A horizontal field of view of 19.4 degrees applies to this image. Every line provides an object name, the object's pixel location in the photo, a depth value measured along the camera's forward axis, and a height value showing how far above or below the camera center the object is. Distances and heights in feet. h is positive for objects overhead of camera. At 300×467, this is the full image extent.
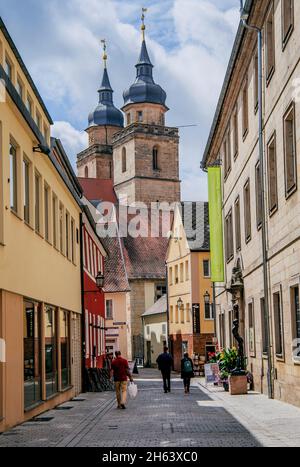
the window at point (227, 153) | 111.04 +23.92
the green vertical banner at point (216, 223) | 116.88 +15.73
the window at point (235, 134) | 100.12 +23.66
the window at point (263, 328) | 80.24 +1.00
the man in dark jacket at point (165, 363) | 96.43 -2.35
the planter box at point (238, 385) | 84.28 -4.36
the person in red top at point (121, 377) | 72.84 -2.79
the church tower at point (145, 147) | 342.64 +77.09
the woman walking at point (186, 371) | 96.94 -3.28
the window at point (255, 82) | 81.29 +23.81
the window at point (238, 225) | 100.22 +13.28
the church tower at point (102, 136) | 380.58 +91.85
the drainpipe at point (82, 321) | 103.09 +2.78
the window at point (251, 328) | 89.76 +1.15
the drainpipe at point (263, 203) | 75.25 +11.75
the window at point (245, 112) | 90.63 +23.66
